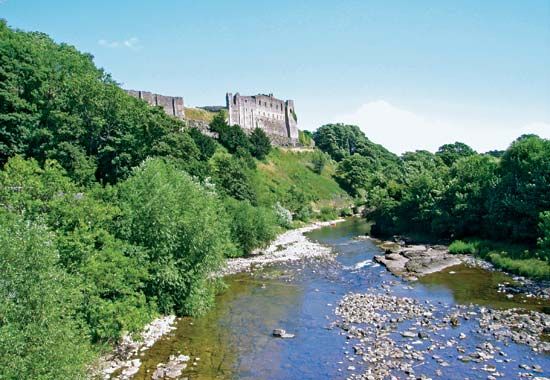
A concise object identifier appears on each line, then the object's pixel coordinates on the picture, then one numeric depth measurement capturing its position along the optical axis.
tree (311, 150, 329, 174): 120.31
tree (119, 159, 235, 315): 27.00
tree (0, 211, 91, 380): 14.35
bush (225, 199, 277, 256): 47.66
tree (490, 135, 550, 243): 43.25
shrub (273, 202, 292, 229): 72.56
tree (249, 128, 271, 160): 101.39
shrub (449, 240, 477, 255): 47.78
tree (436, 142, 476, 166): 133.50
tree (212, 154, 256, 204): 62.91
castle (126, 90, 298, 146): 96.81
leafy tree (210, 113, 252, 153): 93.00
